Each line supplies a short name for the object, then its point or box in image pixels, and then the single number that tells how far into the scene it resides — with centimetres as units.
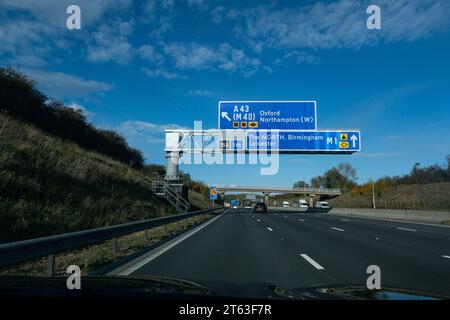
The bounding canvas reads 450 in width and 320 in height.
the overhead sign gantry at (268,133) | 2855
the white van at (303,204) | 9519
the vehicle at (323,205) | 7926
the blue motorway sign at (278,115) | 2847
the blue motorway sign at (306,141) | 2962
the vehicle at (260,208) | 5234
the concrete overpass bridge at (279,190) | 9394
